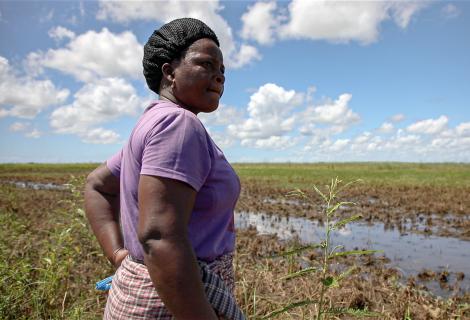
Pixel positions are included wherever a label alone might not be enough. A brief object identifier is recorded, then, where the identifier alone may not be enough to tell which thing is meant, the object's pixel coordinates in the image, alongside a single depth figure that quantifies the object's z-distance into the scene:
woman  1.03
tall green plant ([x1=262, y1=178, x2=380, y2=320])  1.37
